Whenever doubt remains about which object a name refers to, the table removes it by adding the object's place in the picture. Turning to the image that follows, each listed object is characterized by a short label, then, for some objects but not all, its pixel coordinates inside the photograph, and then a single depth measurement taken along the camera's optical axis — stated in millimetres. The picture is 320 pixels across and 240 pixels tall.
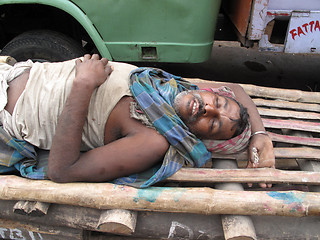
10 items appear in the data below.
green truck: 2748
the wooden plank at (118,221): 1704
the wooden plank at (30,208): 1762
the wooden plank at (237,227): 1673
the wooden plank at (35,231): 1926
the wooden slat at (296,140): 2438
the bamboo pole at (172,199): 1747
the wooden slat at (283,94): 2959
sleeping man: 1820
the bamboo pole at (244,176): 1981
